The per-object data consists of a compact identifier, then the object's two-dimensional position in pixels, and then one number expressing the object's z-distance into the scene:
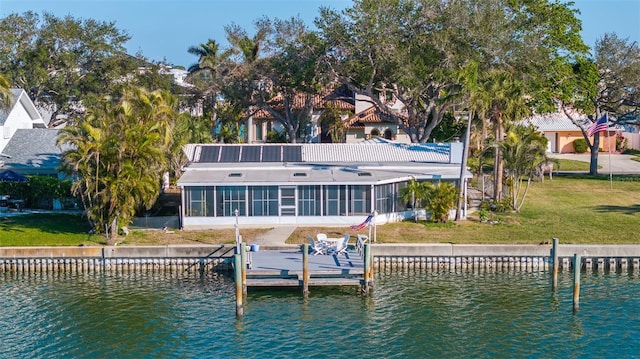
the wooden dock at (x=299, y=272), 31.17
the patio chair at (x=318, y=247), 34.62
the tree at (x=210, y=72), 63.25
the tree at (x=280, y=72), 55.34
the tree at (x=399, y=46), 51.22
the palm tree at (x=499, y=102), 42.12
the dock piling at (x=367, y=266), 30.89
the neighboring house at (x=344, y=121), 69.44
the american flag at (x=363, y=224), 36.25
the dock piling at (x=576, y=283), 28.33
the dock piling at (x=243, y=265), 30.05
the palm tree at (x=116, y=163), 36.53
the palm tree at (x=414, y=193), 40.47
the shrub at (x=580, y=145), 75.25
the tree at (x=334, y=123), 68.00
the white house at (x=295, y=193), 39.94
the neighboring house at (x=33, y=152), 51.09
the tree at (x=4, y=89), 37.80
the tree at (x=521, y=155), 42.44
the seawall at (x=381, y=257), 34.78
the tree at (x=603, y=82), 57.00
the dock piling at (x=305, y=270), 30.70
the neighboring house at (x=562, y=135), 75.00
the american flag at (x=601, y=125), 46.91
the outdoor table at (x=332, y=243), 34.41
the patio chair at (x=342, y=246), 34.31
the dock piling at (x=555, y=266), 31.66
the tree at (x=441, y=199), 40.09
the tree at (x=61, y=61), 66.25
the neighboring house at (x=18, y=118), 55.66
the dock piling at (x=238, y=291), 27.95
